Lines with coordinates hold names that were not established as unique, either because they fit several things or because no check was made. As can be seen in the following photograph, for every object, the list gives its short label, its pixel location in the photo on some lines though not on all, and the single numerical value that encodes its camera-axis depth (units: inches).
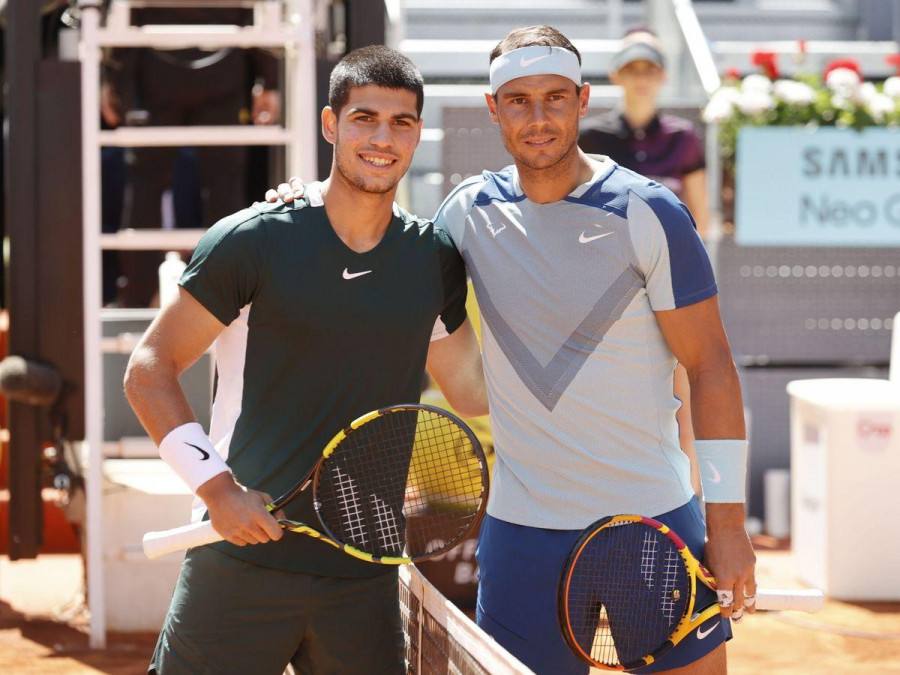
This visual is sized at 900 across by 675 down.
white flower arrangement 631.2
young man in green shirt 217.0
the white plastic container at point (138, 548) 439.8
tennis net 187.8
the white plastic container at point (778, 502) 628.1
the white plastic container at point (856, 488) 506.3
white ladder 415.2
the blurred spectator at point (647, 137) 522.9
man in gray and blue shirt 227.5
